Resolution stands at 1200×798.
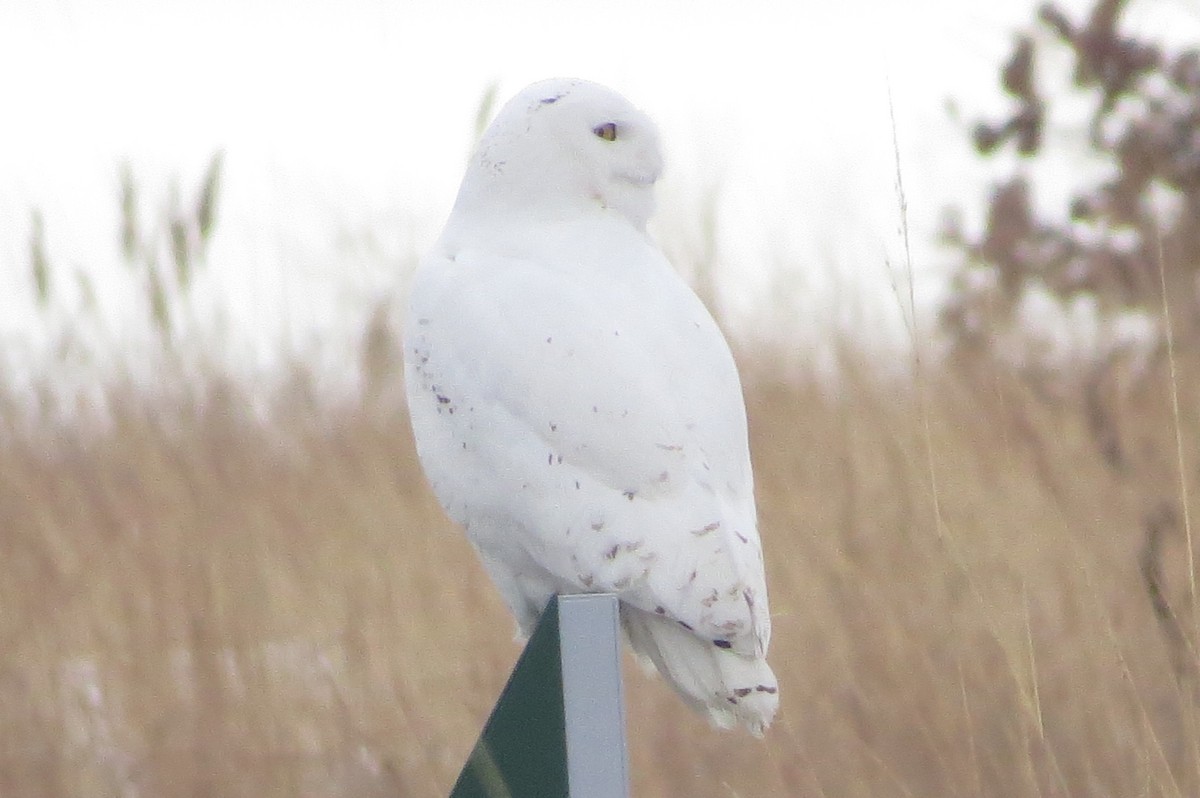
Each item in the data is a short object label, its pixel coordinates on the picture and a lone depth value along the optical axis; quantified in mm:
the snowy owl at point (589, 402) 18021
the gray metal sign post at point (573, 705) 17761
